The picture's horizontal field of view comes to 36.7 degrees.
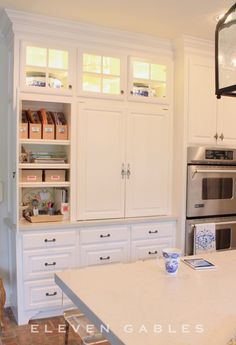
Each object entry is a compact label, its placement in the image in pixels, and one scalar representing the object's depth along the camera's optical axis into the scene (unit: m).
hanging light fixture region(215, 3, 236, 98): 1.43
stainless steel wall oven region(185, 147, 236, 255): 3.45
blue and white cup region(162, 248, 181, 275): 1.71
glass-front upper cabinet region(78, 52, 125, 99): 3.18
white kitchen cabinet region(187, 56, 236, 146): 3.44
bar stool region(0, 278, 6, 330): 2.76
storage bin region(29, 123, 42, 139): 3.06
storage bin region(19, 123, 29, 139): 3.02
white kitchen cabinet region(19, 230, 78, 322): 2.93
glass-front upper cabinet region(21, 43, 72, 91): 2.96
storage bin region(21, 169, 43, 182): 3.07
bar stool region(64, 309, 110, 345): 1.70
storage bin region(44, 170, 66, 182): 3.14
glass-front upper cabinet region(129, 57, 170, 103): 3.38
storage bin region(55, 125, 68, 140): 3.16
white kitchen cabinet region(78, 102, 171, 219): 3.20
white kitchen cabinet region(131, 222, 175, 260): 3.35
